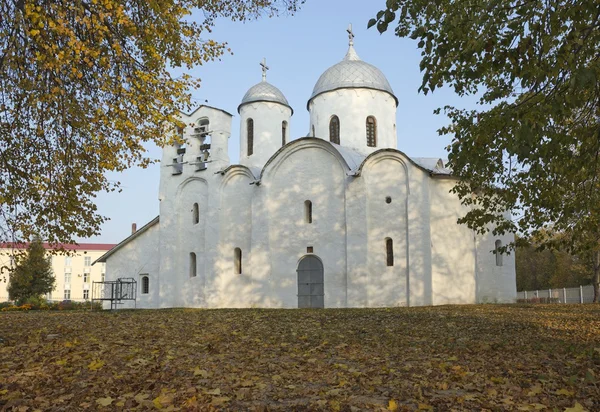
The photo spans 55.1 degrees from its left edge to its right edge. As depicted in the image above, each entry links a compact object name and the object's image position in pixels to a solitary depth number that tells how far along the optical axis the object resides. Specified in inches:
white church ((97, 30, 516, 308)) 962.7
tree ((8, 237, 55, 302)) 455.8
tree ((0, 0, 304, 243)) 336.8
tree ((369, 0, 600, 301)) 243.4
